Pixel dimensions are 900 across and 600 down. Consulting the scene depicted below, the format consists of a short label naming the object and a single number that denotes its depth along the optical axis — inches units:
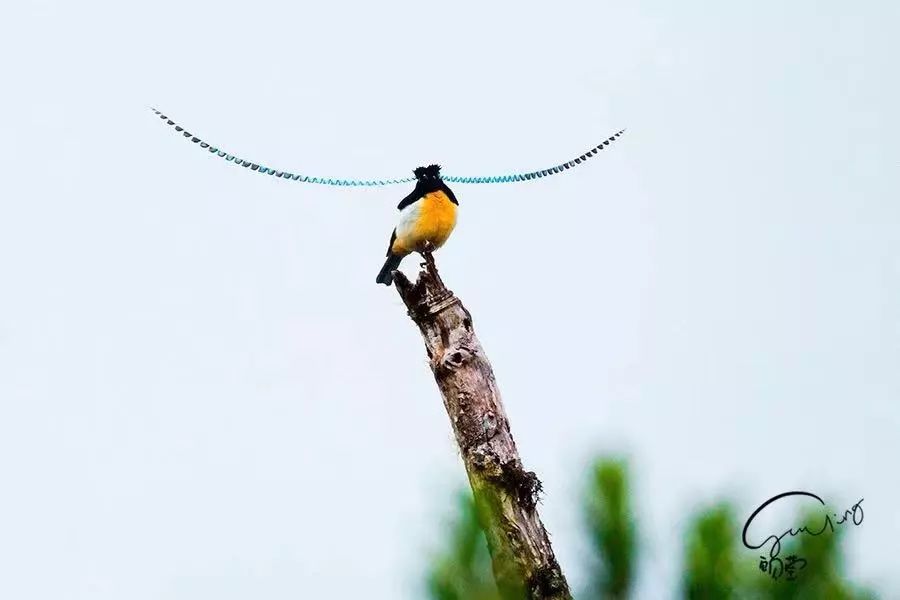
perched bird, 668.7
